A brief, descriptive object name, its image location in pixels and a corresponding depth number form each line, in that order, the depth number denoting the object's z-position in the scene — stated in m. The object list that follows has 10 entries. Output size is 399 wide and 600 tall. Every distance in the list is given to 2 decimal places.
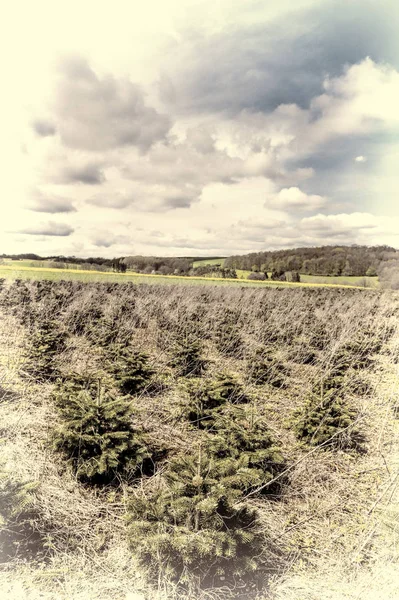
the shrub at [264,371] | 7.04
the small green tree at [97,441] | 3.44
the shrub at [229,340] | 9.36
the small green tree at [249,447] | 3.46
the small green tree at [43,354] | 6.36
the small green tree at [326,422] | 4.53
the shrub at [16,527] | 2.68
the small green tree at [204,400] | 4.98
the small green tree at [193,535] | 2.32
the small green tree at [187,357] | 7.31
